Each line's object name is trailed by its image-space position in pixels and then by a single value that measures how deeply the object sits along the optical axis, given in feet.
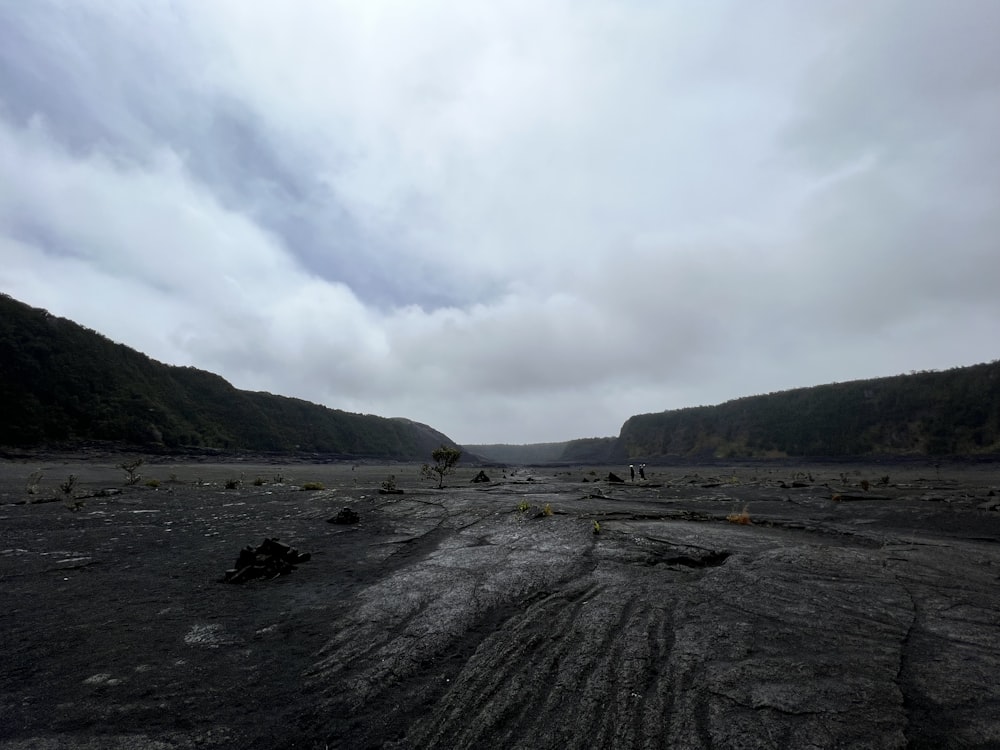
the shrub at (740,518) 49.26
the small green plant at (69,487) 65.77
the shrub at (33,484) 63.82
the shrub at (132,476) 86.47
